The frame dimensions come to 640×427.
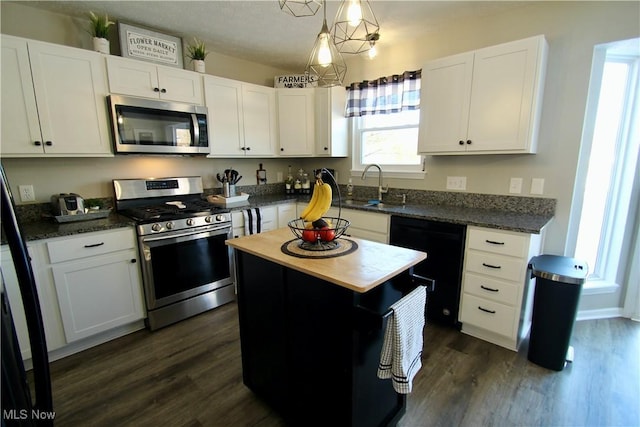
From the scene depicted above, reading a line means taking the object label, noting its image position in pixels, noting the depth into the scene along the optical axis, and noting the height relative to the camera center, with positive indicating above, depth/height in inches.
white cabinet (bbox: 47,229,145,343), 79.0 -32.3
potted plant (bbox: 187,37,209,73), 109.0 +40.0
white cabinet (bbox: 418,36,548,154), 83.0 +19.6
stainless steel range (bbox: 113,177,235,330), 92.9 -26.8
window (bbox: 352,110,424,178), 122.6 +10.0
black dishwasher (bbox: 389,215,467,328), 89.6 -28.1
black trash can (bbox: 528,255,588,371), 72.8 -35.9
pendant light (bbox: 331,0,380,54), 49.6 +42.9
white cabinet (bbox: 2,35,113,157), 77.6 +17.8
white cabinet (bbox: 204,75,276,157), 115.7 +19.5
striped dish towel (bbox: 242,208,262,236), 116.7 -21.9
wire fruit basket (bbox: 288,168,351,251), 58.0 -13.8
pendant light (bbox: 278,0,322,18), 87.3 +46.1
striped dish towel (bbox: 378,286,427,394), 46.5 -28.3
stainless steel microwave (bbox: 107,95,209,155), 93.4 +13.0
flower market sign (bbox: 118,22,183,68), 94.9 +39.5
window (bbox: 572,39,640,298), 87.0 -1.1
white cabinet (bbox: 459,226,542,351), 79.9 -33.4
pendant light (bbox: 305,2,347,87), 53.4 +19.5
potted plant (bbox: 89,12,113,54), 88.5 +39.5
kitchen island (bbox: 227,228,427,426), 48.2 -29.0
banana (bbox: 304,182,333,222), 59.2 -7.7
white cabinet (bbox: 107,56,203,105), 92.4 +27.8
